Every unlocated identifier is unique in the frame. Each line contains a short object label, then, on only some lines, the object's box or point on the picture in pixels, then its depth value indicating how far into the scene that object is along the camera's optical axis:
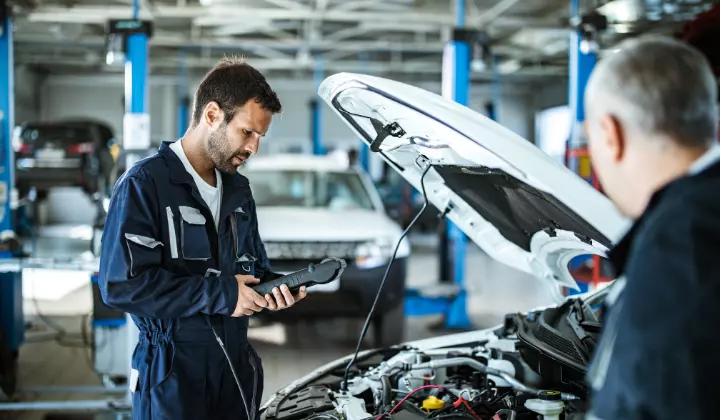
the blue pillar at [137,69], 5.51
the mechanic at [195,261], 1.94
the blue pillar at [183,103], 14.89
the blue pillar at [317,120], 14.22
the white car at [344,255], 5.34
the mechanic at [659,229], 0.89
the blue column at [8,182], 5.45
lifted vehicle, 9.67
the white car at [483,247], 1.68
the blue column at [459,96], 6.56
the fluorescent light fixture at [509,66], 17.06
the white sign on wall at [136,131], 4.98
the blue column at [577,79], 6.57
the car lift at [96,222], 4.32
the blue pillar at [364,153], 15.44
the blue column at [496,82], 15.52
